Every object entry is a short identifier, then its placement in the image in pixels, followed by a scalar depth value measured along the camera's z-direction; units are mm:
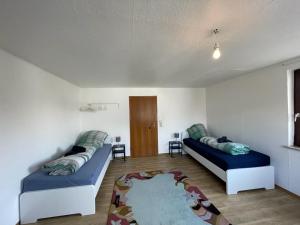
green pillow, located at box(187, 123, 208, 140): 4832
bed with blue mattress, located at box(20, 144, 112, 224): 2133
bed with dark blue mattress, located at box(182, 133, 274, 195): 2723
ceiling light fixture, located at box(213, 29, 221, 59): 1509
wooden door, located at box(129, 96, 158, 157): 5020
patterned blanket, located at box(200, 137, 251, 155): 3061
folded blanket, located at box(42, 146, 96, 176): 2365
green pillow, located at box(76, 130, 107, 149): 4020
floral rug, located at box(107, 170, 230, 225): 2109
